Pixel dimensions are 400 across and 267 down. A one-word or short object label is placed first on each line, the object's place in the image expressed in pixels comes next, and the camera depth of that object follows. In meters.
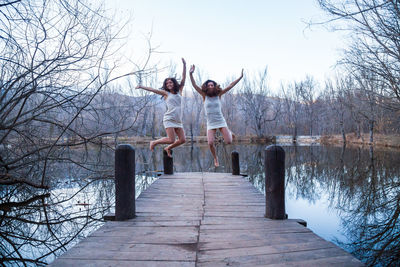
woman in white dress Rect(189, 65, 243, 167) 6.11
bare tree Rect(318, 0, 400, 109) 6.25
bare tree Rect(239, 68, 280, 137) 36.12
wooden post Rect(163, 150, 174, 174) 7.30
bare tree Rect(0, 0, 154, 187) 4.45
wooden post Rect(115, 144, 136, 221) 3.18
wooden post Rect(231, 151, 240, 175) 7.29
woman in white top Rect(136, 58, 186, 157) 5.95
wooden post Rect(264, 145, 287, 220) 3.15
